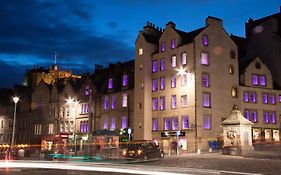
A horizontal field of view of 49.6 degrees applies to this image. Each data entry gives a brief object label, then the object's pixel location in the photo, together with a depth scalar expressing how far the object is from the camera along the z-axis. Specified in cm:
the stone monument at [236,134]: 3193
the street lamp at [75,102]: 5534
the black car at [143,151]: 3164
